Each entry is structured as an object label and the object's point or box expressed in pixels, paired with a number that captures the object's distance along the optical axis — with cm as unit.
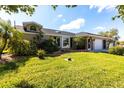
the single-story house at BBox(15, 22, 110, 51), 759
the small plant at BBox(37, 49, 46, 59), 535
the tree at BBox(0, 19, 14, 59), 519
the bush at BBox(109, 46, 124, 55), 795
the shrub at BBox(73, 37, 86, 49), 931
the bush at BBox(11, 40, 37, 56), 549
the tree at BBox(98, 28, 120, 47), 1603
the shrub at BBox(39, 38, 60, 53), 717
